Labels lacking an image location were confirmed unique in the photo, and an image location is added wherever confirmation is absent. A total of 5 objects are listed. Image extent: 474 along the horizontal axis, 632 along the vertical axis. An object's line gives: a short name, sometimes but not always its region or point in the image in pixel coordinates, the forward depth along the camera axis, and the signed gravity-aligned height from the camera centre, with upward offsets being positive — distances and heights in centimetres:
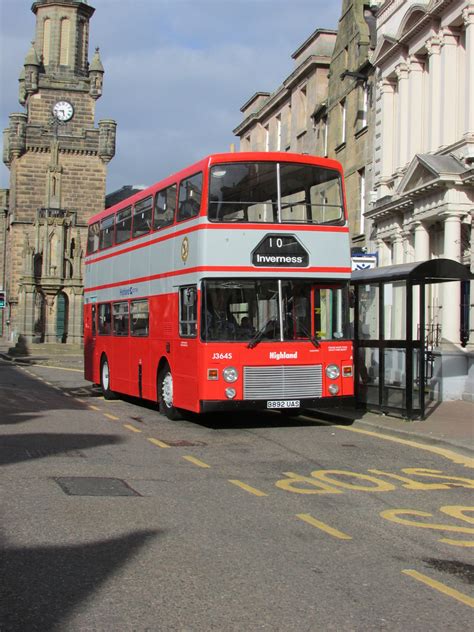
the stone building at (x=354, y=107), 2758 +789
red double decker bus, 1360 +84
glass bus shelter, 1477 +5
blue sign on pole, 1878 +165
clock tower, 7400 +1719
